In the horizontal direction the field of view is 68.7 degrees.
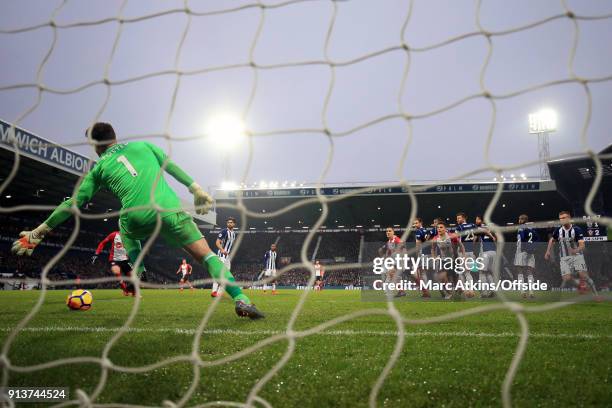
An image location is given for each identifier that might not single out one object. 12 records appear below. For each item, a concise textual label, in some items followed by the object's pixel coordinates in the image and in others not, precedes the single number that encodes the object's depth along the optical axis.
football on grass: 6.10
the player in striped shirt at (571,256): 8.62
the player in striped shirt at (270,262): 14.41
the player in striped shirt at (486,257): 9.66
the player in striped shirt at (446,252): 9.54
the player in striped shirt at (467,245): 9.35
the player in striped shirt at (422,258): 9.67
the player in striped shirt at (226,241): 9.71
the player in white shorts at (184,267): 17.45
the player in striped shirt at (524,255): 9.38
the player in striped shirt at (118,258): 8.77
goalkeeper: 3.46
